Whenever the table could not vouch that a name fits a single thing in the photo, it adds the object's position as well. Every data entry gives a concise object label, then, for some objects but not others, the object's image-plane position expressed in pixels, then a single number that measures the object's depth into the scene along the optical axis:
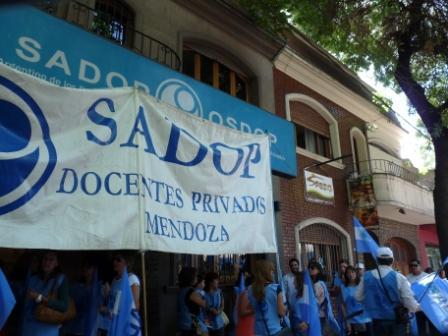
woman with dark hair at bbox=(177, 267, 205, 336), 5.49
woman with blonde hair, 4.48
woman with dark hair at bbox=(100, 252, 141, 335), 4.12
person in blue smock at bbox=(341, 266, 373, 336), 6.86
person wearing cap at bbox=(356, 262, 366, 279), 7.54
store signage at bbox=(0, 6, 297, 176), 4.48
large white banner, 2.94
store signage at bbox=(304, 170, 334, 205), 11.08
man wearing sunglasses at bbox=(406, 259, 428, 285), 7.90
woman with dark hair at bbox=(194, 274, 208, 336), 5.51
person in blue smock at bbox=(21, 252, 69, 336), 3.81
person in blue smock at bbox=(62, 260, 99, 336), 4.65
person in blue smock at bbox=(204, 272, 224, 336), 5.82
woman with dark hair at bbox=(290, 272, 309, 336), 5.28
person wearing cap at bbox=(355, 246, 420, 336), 5.15
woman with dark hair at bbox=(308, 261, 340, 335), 6.51
